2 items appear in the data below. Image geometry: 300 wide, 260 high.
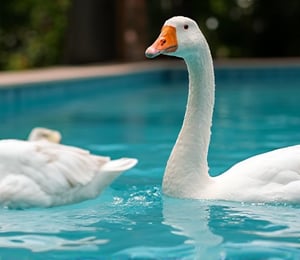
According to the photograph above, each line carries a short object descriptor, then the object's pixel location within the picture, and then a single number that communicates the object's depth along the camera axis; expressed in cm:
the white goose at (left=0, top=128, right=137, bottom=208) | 658
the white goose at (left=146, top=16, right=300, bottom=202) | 649
